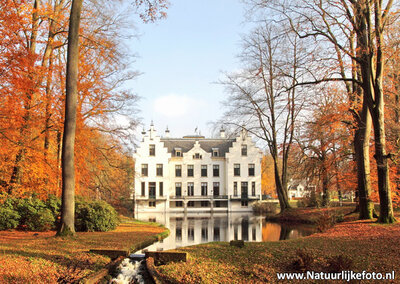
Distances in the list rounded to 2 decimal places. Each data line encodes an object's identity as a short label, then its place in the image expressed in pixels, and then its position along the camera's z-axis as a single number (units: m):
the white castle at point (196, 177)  42.47
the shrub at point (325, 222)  13.67
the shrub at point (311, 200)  26.82
